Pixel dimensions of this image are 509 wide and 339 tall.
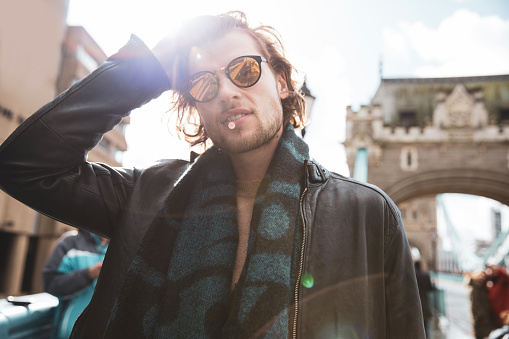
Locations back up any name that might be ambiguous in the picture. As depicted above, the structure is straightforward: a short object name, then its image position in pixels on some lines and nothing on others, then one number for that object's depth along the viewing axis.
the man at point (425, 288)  5.36
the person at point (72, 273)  2.07
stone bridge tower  15.48
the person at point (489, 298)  4.32
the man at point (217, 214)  1.13
